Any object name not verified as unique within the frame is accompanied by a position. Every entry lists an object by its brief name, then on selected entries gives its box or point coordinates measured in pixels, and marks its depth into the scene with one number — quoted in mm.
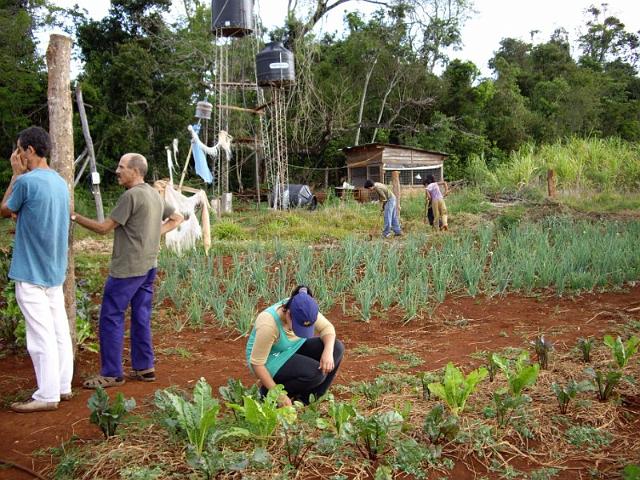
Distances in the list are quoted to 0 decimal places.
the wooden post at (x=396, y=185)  12633
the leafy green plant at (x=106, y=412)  2746
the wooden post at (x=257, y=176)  17694
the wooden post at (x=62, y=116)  3674
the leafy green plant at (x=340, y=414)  2688
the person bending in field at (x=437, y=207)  11570
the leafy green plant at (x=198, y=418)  2568
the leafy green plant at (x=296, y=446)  2553
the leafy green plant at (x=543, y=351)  3752
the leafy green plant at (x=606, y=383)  3154
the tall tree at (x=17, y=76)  16297
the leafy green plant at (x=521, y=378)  3066
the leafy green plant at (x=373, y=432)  2564
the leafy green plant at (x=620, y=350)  3508
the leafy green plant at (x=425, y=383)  3342
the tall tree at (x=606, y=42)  37000
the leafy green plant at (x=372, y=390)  3283
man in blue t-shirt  3240
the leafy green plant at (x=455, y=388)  3031
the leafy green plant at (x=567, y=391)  3043
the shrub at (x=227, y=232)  10906
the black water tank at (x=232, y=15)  15727
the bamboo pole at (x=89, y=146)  9961
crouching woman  2990
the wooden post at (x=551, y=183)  15574
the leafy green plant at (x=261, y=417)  2629
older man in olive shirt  3656
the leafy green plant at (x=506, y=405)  2891
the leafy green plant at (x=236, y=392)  3000
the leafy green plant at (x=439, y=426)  2686
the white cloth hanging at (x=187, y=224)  7723
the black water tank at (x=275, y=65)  15859
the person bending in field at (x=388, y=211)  11297
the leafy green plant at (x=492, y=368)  3547
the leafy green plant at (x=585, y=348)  3875
